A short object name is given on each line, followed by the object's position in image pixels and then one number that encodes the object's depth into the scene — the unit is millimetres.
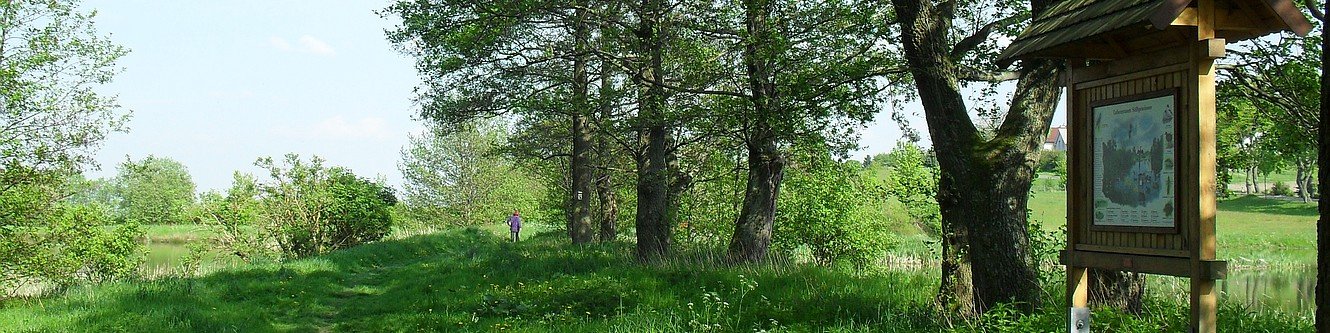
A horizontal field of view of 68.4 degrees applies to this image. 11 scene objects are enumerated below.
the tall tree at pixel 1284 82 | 9047
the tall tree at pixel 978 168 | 8766
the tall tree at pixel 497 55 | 15359
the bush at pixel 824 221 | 21578
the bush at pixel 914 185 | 20766
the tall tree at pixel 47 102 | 21359
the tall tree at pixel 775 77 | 11602
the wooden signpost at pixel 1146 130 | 5688
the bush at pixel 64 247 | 20047
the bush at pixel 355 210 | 30578
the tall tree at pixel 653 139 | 16422
